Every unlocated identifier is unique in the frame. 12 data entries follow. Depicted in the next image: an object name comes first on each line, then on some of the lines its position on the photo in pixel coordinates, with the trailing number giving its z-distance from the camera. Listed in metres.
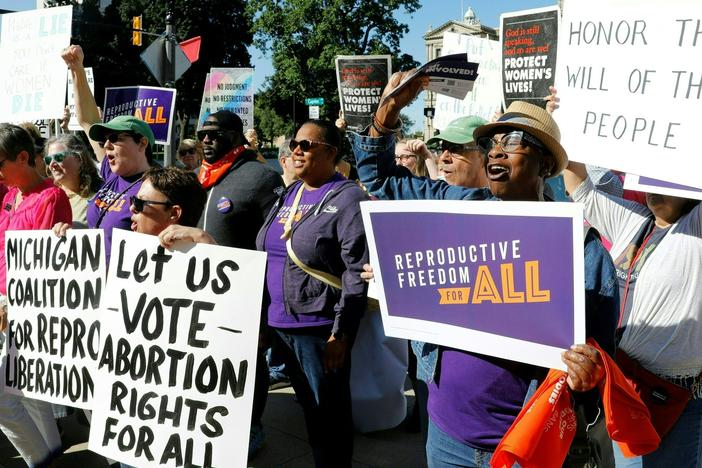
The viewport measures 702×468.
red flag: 10.84
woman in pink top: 3.37
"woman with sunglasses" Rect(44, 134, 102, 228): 4.48
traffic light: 15.12
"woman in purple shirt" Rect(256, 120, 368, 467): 3.18
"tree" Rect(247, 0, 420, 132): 46.81
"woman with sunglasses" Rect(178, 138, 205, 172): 7.51
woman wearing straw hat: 1.88
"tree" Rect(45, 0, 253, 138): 40.59
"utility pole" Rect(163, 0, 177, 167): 10.52
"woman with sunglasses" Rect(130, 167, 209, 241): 2.57
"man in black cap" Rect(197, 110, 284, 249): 3.78
